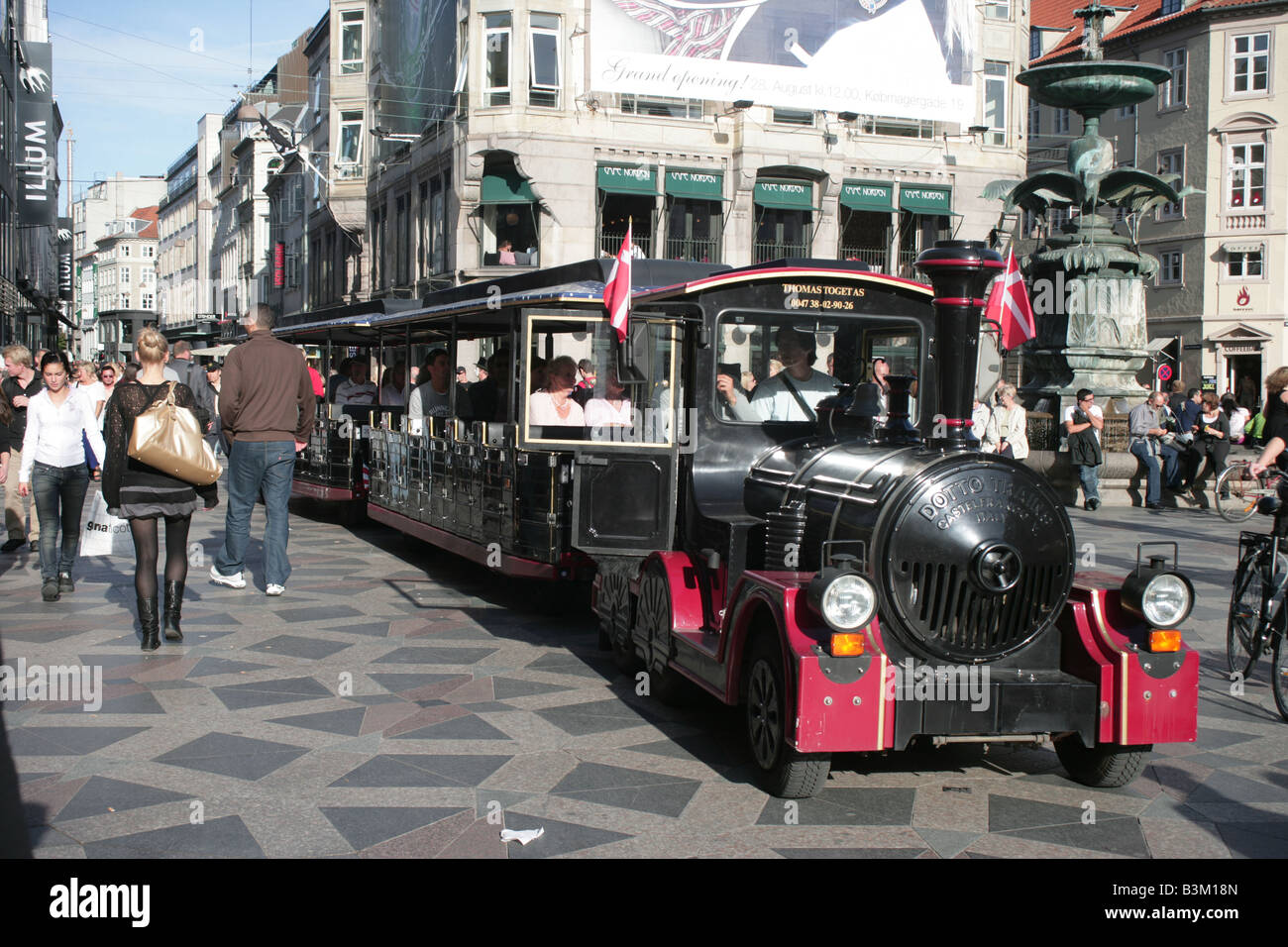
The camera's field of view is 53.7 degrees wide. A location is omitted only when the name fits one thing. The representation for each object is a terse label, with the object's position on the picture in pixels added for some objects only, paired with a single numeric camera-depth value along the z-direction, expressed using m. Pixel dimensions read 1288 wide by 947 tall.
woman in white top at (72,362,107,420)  11.89
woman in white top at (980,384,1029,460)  14.98
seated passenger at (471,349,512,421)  11.45
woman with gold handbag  7.60
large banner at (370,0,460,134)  33.25
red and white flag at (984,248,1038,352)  9.27
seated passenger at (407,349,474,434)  12.35
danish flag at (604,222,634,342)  6.55
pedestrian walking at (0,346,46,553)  11.72
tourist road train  4.98
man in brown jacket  9.15
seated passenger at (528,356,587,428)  9.00
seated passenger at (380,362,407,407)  15.49
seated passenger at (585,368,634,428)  7.58
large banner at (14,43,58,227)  35.94
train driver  6.83
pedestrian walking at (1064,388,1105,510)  17.39
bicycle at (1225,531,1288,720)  6.68
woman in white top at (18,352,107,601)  9.55
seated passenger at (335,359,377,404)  15.77
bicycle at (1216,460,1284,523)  17.11
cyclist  7.09
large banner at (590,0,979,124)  31.02
